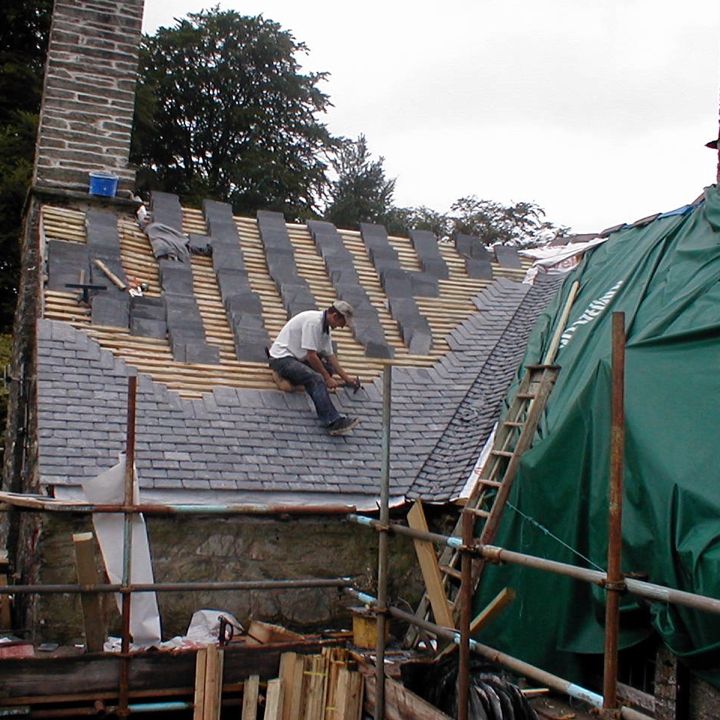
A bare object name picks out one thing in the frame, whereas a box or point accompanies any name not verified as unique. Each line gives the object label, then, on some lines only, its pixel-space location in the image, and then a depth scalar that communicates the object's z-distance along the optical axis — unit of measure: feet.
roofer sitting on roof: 27.55
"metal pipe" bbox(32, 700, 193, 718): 19.94
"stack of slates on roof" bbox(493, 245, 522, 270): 41.24
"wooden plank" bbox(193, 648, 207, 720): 20.54
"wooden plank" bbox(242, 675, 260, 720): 20.77
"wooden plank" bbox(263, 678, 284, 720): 20.52
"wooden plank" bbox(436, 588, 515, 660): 18.52
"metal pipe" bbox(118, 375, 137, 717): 20.20
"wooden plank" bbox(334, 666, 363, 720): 20.27
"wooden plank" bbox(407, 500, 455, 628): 20.72
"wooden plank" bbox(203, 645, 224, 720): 20.53
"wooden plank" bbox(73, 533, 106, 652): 20.18
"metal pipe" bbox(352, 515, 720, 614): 12.38
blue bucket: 35.76
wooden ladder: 22.53
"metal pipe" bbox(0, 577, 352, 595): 19.70
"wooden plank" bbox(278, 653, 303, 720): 20.71
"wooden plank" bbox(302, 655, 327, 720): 20.52
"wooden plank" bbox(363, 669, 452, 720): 18.26
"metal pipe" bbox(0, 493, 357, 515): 20.62
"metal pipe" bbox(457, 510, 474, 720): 16.98
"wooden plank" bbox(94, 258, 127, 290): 30.22
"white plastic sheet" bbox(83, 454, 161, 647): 21.17
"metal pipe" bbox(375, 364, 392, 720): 19.94
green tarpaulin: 17.39
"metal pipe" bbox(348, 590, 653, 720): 14.03
